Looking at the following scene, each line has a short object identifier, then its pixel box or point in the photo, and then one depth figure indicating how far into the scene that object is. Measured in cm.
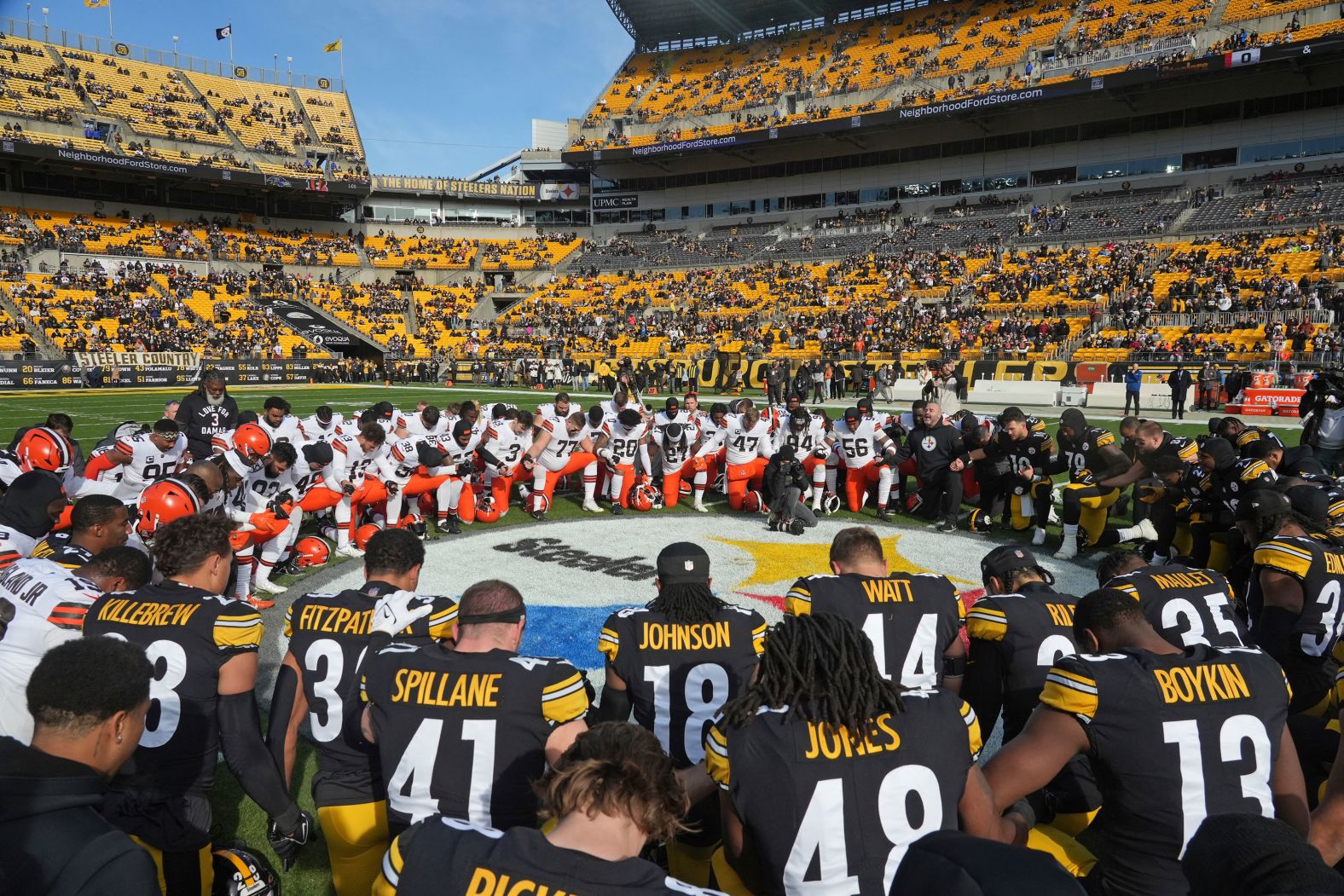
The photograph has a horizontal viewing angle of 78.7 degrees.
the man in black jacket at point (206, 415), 1045
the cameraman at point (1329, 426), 1123
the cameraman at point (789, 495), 1095
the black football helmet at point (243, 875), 334
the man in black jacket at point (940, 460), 1097
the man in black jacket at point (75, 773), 195
